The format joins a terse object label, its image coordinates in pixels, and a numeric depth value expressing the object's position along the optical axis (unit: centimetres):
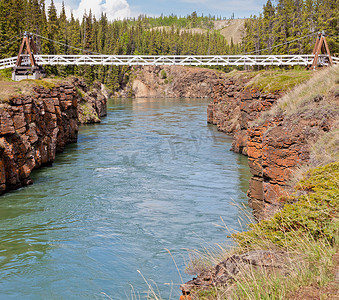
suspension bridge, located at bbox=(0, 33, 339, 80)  3813
